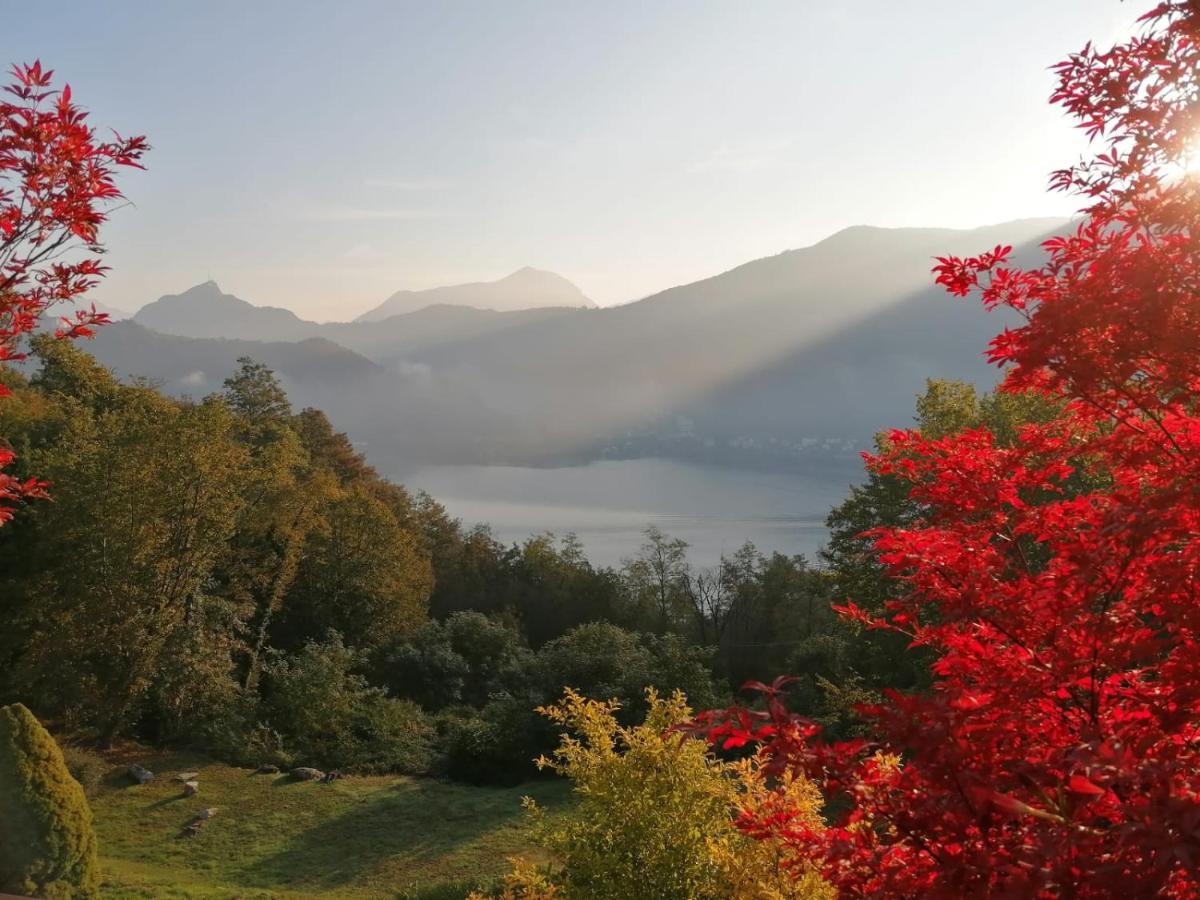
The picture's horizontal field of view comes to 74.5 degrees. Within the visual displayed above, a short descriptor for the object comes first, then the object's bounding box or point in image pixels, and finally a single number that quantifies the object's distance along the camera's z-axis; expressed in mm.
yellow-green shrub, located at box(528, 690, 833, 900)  4934
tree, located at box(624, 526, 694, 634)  29420
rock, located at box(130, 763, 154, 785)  14016
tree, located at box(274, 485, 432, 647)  22453
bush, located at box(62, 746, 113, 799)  13023
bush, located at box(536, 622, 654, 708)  17531
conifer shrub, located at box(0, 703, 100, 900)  8172
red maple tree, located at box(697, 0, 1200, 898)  2158
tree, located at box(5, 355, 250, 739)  15133
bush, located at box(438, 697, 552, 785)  15906
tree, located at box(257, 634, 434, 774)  16031
